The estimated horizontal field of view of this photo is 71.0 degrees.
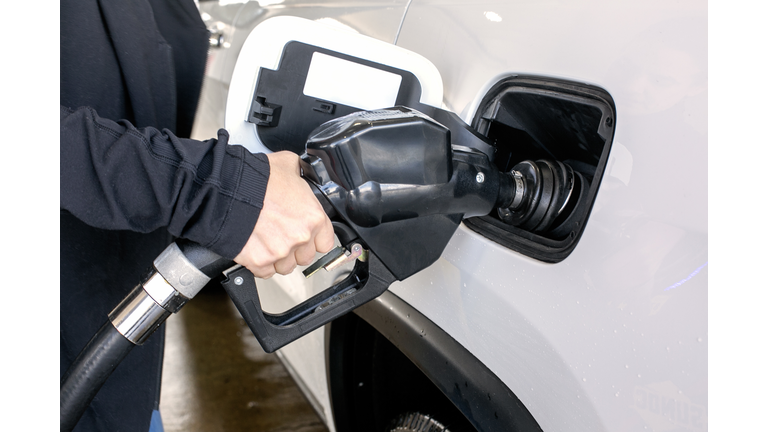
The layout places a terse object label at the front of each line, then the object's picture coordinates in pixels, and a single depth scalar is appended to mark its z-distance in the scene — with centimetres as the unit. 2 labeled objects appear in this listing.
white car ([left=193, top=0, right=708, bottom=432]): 60
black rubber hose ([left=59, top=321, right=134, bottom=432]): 81
